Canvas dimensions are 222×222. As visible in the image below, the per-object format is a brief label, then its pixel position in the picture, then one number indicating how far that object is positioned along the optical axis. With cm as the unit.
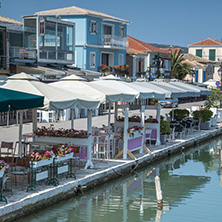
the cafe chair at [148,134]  2044
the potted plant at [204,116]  2909
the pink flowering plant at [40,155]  1185
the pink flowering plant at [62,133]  1488
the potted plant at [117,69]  4788
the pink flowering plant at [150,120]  2105
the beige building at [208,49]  9312
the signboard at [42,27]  3438
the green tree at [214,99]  3344
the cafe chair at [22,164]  1175
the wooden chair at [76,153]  1427
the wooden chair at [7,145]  1427
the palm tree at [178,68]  6963
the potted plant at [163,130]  2170
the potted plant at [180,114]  2680
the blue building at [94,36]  4528
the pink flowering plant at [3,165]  1034
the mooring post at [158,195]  1267
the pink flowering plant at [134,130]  1765
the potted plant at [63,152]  1283
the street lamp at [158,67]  2868
